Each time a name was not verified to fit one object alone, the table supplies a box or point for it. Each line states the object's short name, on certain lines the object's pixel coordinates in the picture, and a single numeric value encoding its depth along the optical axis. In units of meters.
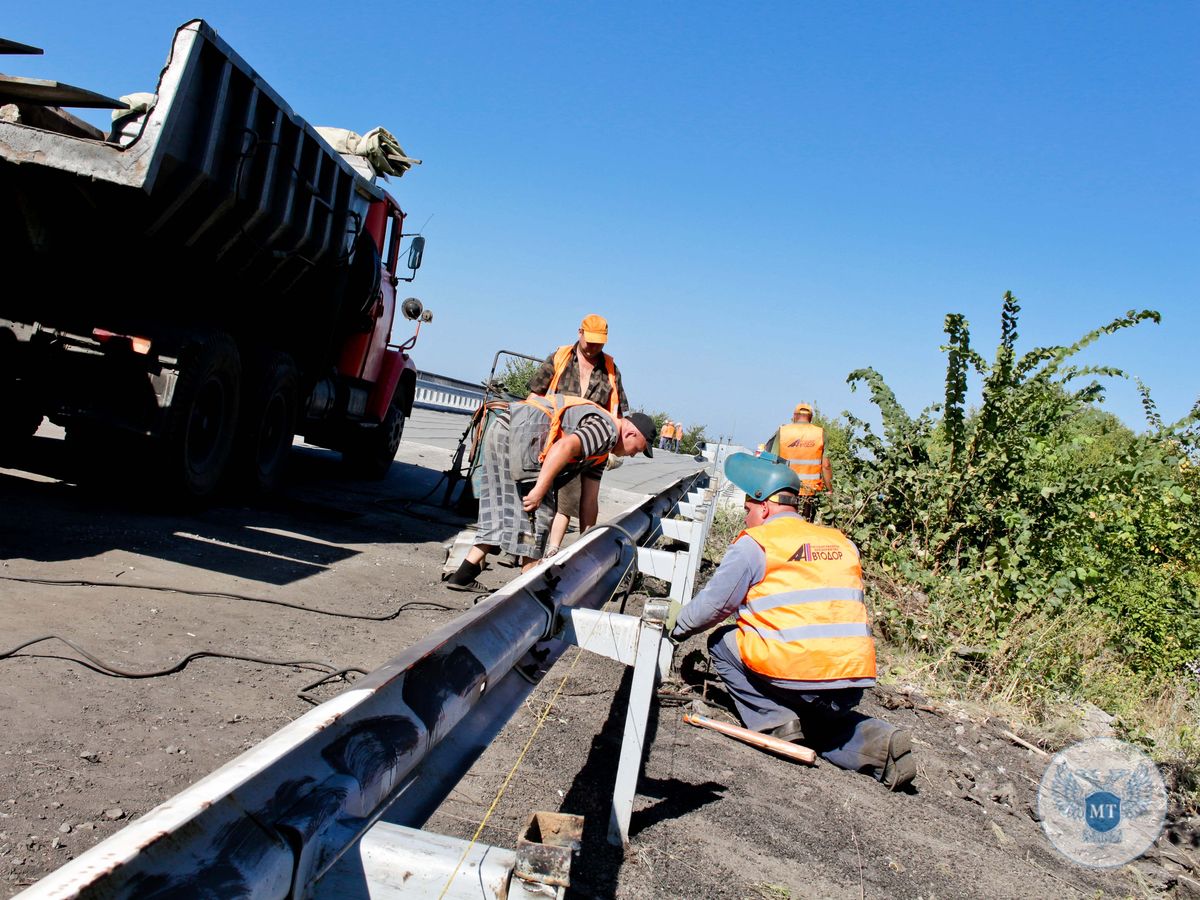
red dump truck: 6.34
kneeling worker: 4.70
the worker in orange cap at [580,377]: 6.82
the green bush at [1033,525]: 7.84
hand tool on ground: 4.25
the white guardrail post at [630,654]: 3.30
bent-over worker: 6.52
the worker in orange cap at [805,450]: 10.47
